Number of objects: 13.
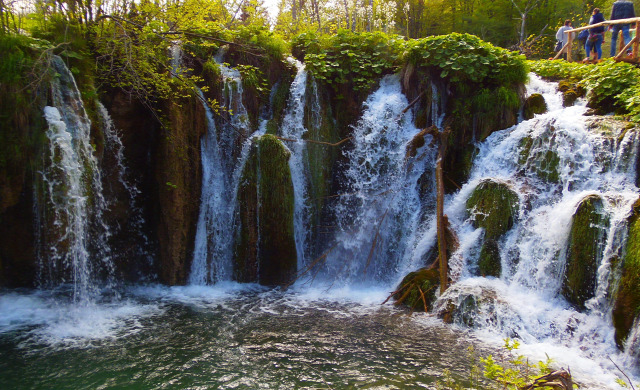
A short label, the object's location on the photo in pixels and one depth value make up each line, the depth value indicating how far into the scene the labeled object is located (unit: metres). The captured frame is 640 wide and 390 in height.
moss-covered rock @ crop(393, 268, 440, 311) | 6.80
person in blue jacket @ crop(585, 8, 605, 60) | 11.10
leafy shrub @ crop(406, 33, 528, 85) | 9.07
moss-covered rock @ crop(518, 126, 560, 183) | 7.14
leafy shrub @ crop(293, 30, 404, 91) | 9.62
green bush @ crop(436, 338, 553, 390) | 4.25
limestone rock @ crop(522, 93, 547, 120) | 8.69
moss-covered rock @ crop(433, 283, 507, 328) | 5.91
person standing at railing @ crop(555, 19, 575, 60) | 12.77
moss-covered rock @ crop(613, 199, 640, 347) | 4.94
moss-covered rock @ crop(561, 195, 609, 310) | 5.59
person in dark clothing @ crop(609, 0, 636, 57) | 9.95
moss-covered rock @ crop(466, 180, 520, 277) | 6.80
